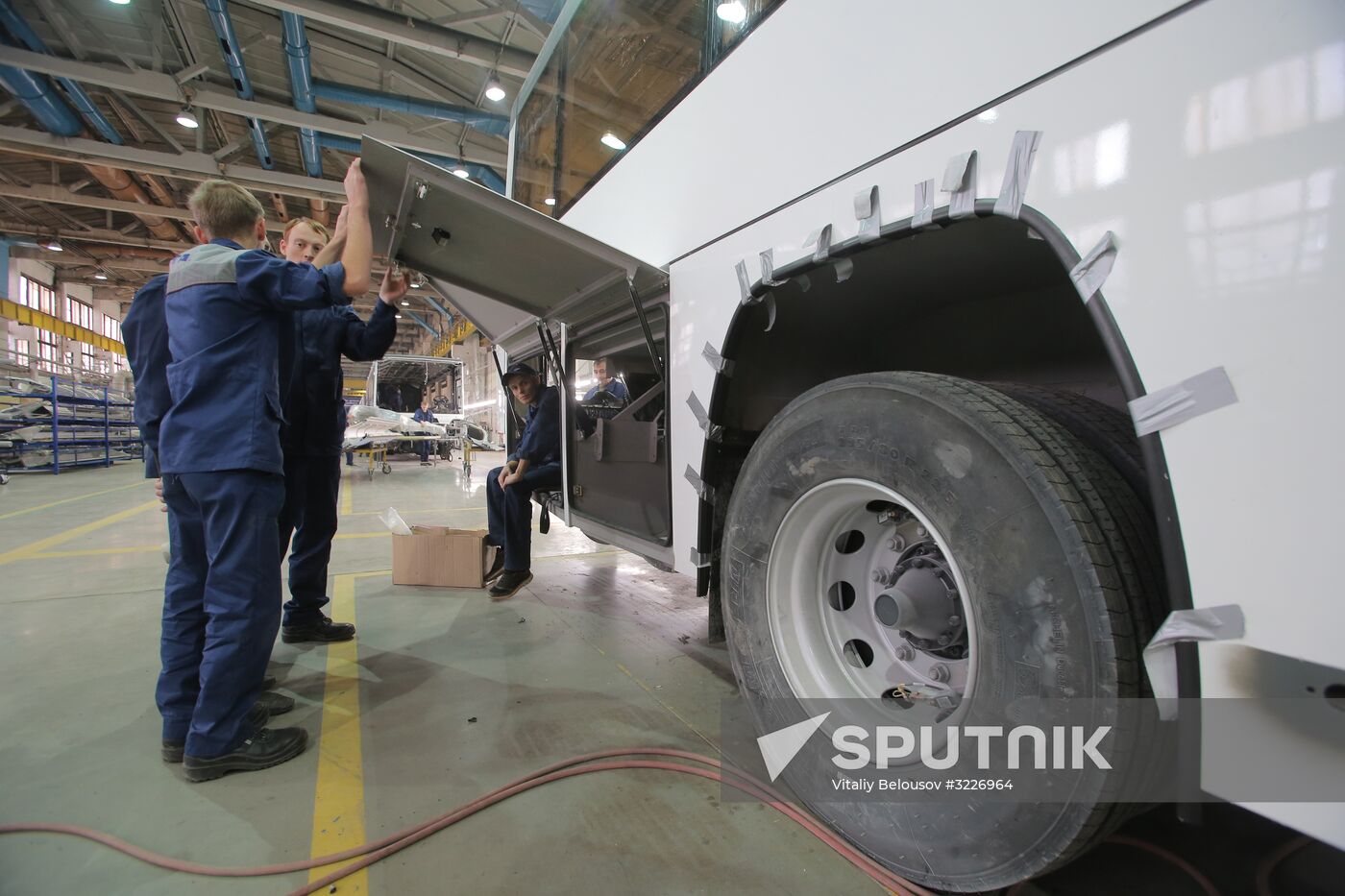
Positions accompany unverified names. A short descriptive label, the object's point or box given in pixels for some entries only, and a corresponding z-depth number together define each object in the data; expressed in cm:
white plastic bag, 362
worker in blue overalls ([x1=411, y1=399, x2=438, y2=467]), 1355
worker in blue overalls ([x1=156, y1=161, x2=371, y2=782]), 159
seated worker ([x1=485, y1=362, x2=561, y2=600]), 314
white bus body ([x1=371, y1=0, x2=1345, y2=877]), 65
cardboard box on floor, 349
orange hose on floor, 122
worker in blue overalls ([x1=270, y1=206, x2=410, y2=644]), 231
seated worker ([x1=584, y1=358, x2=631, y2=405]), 397
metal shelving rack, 929
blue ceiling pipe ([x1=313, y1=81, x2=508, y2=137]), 697
